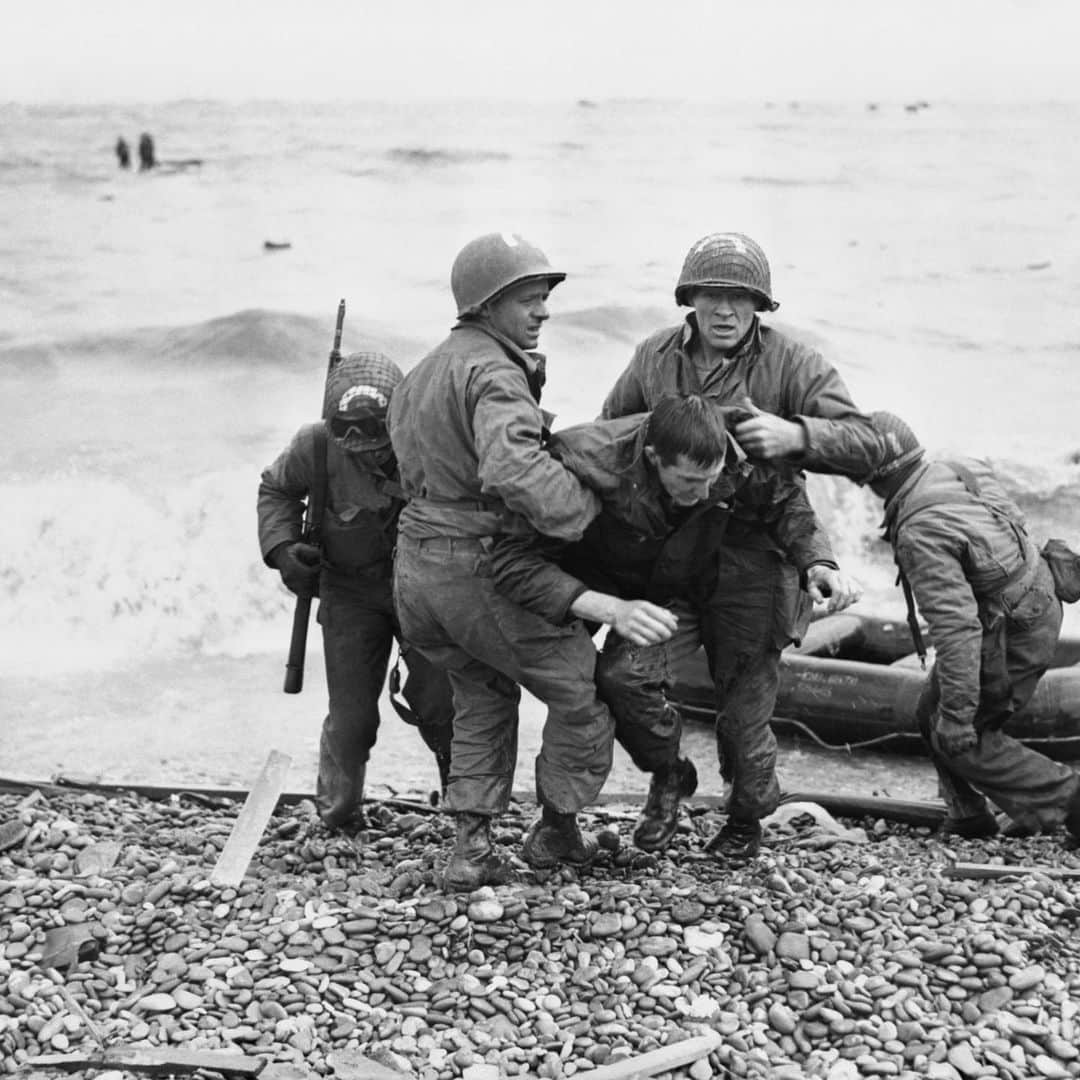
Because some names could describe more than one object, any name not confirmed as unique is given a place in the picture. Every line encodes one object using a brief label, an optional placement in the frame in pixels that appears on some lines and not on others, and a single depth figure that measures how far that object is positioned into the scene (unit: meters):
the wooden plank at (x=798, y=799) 7.11
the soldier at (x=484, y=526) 4.77
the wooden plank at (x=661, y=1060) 4.21
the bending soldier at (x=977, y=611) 5.95
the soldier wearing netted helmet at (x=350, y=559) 5.71
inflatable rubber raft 8.67
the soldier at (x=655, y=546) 4.71
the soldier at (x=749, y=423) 5.18
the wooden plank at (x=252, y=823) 5.58
